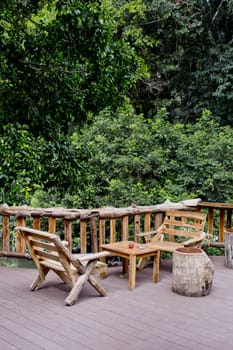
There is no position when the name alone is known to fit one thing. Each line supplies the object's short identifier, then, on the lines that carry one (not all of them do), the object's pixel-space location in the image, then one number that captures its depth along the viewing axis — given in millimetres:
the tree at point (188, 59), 10711
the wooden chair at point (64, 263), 3705
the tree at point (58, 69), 4035
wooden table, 4305
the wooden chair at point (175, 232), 4781
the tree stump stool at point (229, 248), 5175
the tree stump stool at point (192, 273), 4094
